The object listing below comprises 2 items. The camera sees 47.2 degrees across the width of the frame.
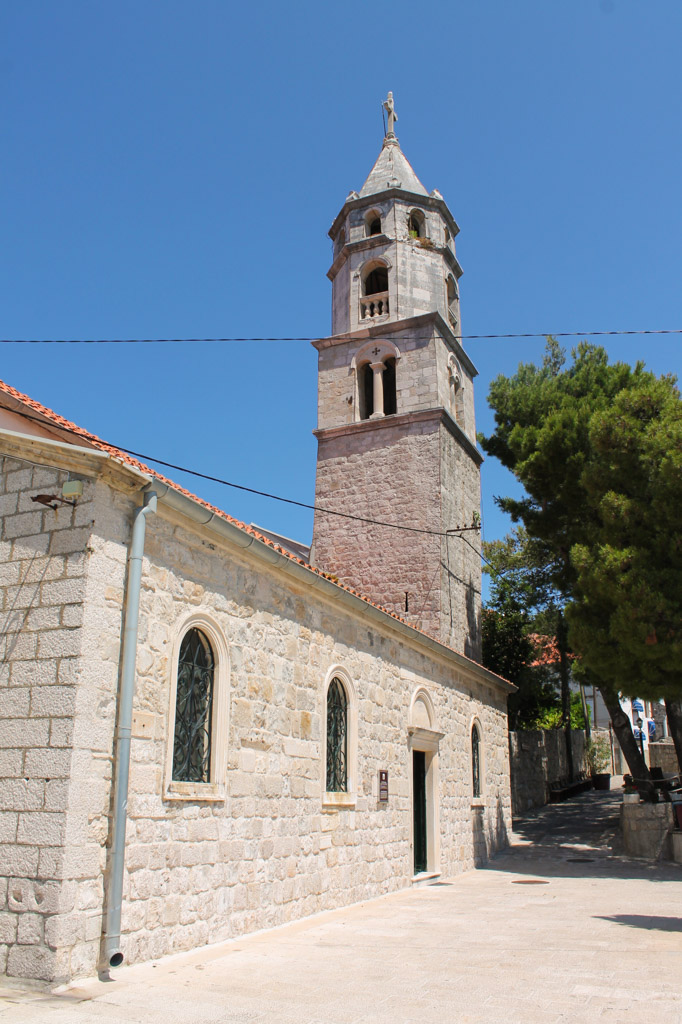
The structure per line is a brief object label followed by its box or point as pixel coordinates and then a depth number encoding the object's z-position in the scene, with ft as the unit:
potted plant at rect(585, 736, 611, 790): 93.25
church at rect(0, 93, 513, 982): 18.06
